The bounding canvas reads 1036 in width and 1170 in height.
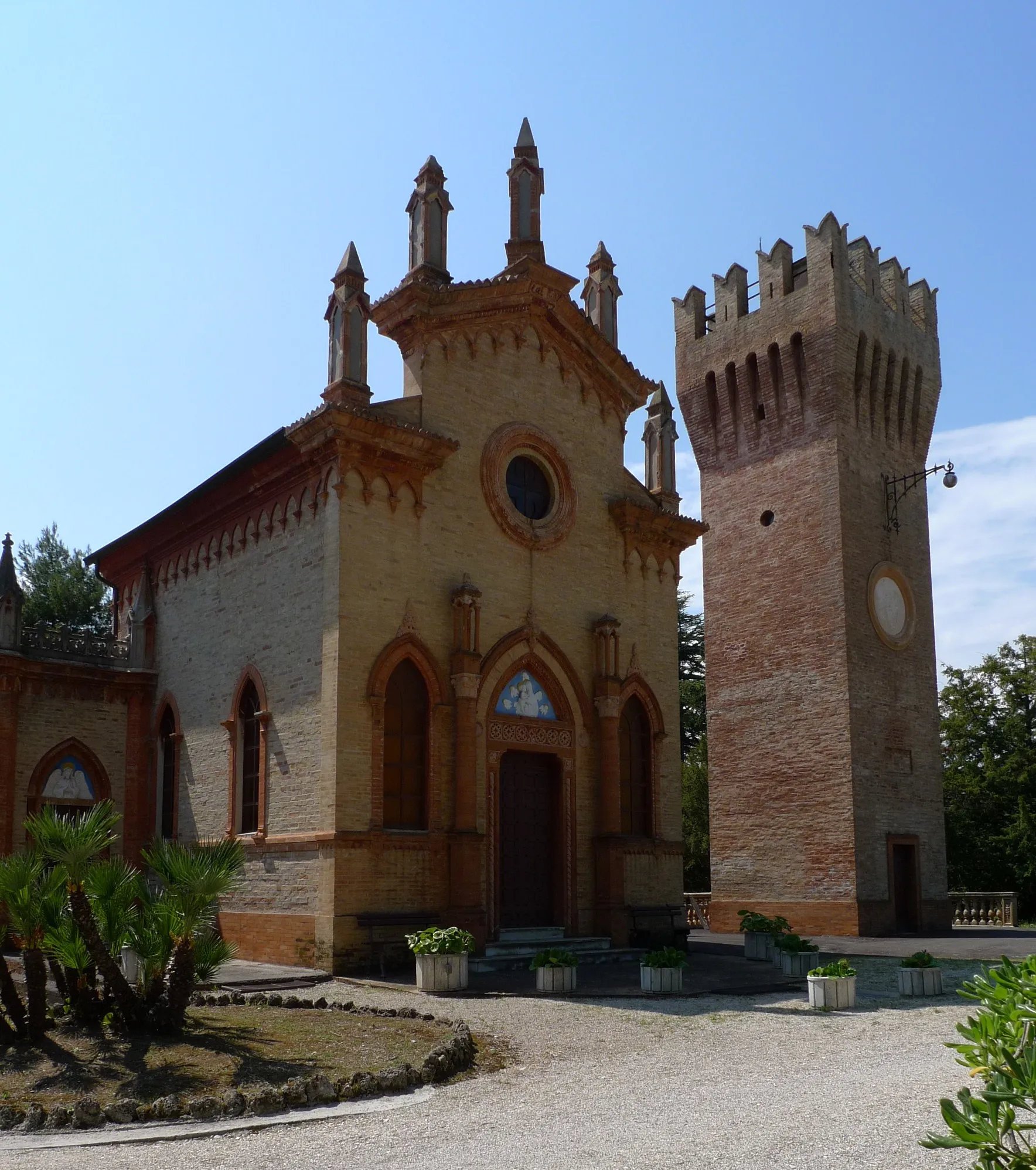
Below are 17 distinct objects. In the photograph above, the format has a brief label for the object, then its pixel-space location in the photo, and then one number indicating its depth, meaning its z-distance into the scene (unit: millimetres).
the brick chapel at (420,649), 16984
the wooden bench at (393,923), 16062
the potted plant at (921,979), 14672
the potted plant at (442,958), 14297
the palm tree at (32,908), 9680
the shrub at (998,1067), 3541
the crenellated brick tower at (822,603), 28188
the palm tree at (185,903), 9836
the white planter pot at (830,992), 13328
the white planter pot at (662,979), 14430
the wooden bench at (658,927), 19719
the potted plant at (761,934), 18781
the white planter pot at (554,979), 14281
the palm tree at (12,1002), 9641
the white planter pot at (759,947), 18875
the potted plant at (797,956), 16703
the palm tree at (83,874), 9719
